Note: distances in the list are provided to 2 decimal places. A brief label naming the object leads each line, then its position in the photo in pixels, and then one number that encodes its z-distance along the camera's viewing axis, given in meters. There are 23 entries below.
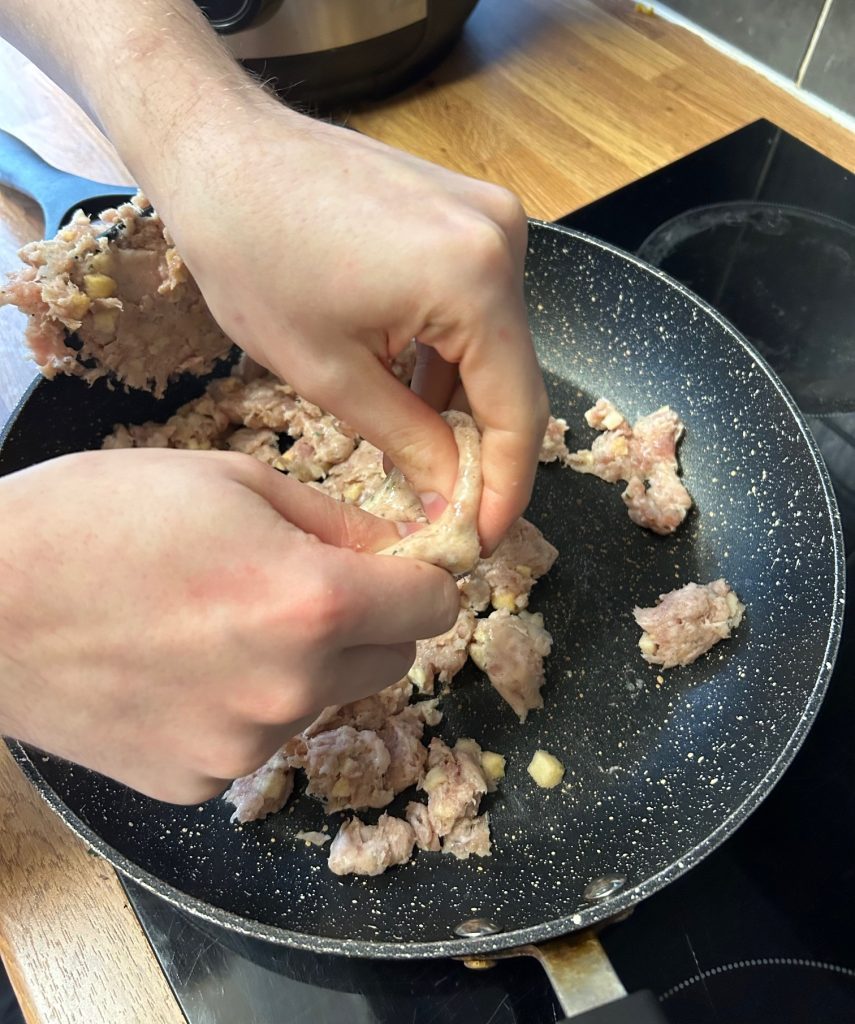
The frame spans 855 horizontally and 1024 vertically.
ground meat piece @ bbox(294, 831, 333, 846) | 0.31
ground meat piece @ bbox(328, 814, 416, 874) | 0.30
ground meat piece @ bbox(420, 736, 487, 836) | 0.30
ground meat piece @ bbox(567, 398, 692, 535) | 0.37
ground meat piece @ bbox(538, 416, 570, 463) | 0.39
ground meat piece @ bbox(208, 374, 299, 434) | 0.39
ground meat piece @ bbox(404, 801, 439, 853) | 0.31
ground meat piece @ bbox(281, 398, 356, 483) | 0.38
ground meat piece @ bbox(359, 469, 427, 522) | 0.30
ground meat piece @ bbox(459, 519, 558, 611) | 0.35
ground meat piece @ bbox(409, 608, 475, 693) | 0.34
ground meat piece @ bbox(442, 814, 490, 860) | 0.31
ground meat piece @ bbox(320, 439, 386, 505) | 0.38
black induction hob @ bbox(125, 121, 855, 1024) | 0.28
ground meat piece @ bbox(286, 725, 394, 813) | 0.31
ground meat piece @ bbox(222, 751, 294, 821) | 0.31
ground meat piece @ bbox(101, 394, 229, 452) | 0.38
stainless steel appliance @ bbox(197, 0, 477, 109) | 0.43
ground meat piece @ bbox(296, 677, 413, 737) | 0.33
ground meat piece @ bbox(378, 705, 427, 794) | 0.32
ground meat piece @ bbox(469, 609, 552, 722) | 0.33
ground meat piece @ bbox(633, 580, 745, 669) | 0.33
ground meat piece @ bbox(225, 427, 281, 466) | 0.39
